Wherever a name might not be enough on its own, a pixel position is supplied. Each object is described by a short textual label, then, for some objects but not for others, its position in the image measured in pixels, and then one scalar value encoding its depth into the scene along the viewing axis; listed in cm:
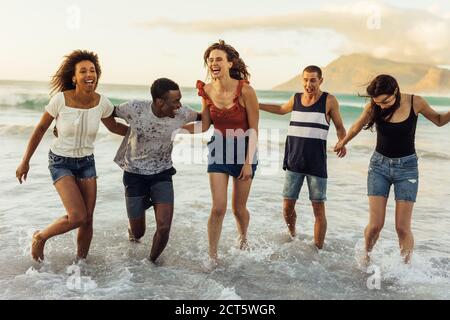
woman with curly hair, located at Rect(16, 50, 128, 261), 459
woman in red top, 491
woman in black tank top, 464
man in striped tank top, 530
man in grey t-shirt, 476
